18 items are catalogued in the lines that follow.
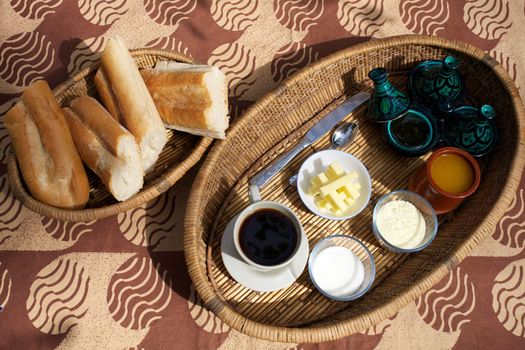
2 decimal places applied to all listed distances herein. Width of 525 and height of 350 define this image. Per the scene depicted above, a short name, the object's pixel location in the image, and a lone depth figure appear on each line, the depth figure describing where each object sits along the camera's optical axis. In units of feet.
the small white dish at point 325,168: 2.92
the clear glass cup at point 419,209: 2.80
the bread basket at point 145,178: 2.67
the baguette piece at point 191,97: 2.81
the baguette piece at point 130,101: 2.85
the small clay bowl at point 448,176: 2.79
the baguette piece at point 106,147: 2.69
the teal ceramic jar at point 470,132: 2.89
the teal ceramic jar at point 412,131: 3.02
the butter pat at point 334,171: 2.85
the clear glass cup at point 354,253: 2.72
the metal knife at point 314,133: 3.01
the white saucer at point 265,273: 2.64
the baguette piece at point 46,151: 2.72
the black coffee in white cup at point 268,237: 2.53
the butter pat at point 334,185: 2.79
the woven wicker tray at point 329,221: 2.56
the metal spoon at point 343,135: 3.14
